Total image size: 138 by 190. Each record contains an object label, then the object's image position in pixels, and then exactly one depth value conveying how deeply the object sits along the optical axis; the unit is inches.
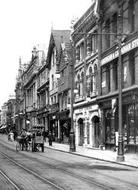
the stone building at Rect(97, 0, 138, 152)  1286.9
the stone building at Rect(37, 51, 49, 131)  2825.3
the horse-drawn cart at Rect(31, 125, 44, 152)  1517.0
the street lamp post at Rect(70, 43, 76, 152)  1473.9
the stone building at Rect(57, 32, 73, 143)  2119.8
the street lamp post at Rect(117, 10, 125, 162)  1037.2
